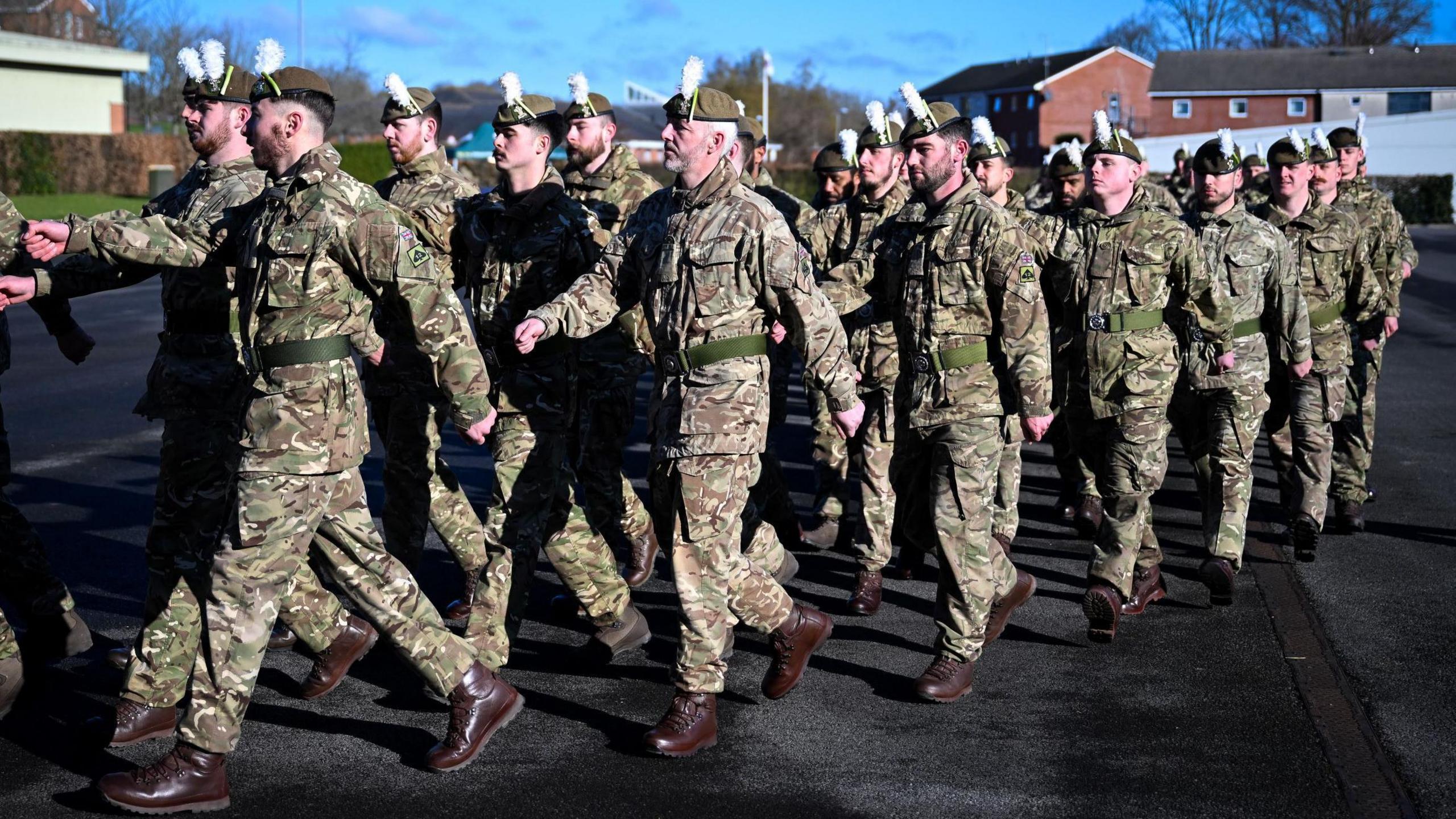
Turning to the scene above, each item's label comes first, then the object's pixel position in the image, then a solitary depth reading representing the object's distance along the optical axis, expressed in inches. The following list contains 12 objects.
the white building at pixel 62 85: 1867.6
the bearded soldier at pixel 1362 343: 342.3
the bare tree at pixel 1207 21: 3563.0
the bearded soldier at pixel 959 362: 230.1
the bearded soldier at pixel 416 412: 253.4
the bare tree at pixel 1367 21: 3159.5
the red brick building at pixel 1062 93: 3454.7
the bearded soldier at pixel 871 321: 275.9
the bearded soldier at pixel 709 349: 205.8
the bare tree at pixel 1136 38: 3806.6
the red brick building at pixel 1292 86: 2859.3
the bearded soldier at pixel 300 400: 181.5
